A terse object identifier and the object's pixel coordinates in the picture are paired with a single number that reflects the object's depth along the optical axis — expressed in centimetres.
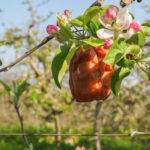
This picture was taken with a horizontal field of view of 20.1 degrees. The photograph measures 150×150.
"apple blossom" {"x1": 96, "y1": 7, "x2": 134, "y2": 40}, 42
